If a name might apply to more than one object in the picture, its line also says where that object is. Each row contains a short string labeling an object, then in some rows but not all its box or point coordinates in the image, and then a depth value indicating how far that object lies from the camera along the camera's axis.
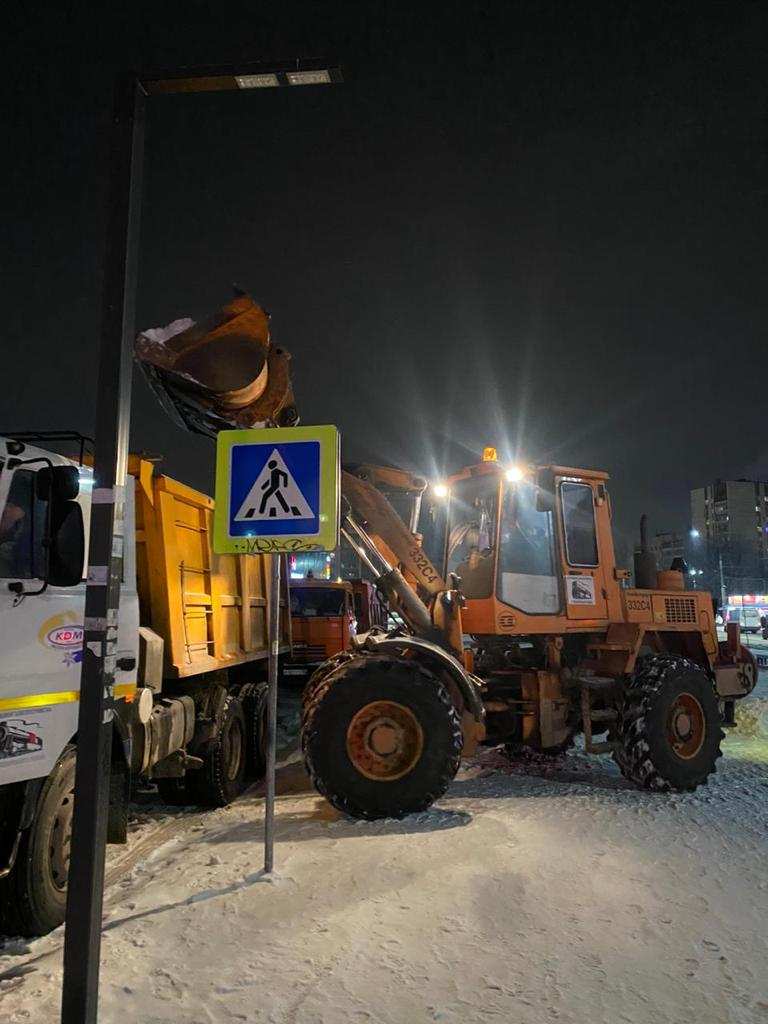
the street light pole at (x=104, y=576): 2.90
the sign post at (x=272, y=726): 4.86
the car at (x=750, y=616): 39.97
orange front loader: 6.84
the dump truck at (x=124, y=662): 4.11
